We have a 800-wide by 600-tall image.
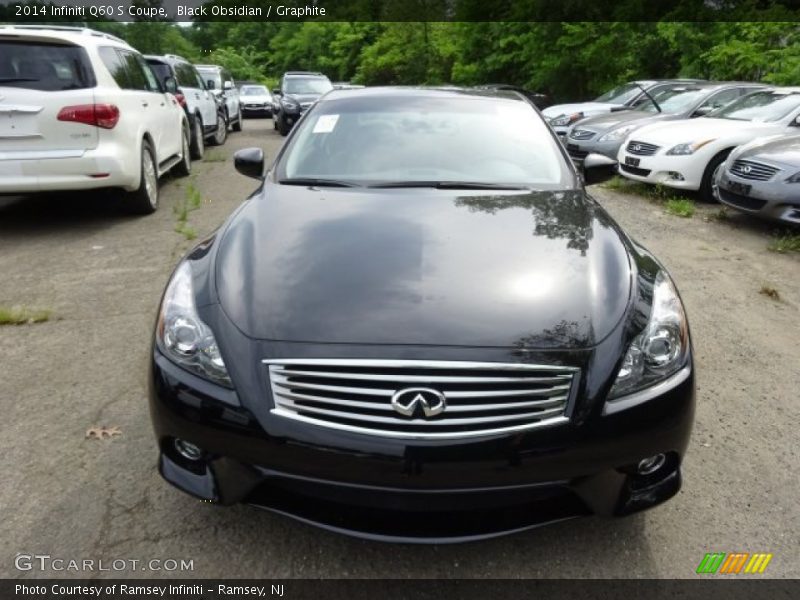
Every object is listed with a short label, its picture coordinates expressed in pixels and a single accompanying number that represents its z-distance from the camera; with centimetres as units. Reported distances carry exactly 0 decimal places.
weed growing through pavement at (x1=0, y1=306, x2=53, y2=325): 391
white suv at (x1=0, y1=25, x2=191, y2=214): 531
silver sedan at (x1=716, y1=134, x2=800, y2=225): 592
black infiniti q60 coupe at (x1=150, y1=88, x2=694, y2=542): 180
